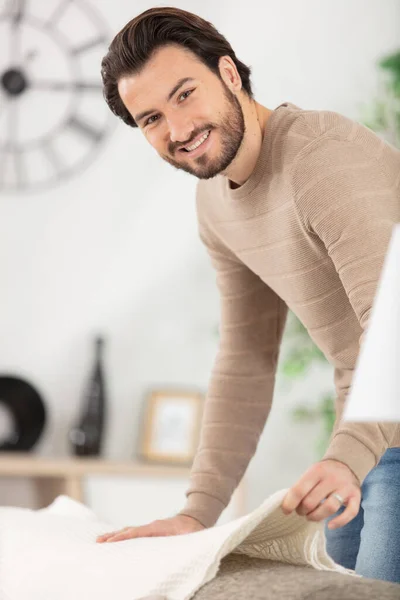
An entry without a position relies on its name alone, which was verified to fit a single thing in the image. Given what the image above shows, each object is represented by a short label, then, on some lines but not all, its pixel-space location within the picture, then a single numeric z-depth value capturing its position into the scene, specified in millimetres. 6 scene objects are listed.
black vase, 4811
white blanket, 1887
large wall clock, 5003
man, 2475
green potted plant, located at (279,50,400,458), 4779
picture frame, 4842
